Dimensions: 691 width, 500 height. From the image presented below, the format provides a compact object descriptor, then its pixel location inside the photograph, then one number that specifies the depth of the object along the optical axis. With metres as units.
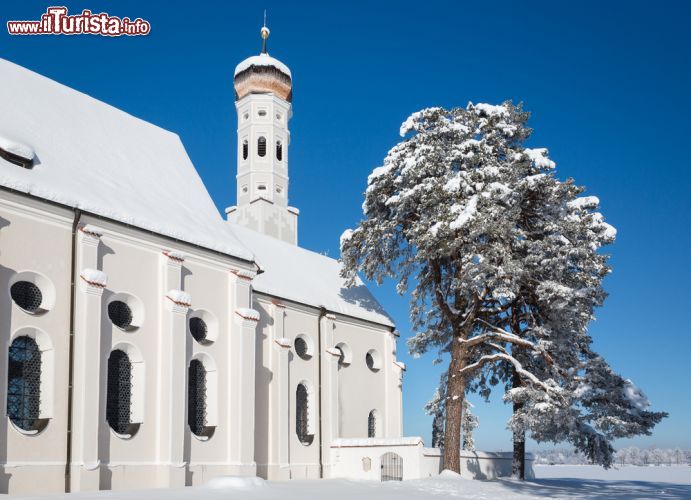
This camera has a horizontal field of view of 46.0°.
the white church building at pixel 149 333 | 20.70
